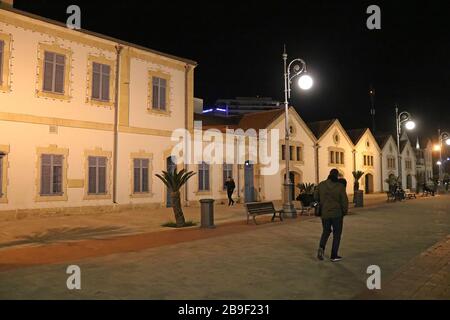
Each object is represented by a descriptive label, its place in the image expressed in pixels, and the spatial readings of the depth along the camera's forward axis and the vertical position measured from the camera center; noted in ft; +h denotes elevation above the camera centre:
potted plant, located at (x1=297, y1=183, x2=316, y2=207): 57.98 -1.53
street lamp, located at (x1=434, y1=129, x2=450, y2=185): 102.32 +14.55
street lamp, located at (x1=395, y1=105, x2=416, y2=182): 79.03 +14.84
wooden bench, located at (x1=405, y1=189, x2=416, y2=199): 99.96 -2.22
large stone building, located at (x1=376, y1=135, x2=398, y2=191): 143.33 +11.78
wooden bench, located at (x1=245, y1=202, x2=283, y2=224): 46.39 -2.64
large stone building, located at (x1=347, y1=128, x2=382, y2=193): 130.41 +9.92
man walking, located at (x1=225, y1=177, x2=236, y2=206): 75.61 -0.24
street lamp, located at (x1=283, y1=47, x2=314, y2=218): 50.96 +12.51
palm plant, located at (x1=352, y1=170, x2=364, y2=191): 114.88 +3.29
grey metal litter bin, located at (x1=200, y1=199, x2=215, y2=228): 43.65 -3.07
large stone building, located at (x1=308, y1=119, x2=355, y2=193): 110.93 +11.33
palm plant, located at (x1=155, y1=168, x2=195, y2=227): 44.79 -0.27
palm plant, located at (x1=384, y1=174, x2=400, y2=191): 96.46 +1.52
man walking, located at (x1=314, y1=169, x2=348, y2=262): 25.88 -1.37
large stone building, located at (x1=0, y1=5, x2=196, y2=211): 50.67 +10.61
